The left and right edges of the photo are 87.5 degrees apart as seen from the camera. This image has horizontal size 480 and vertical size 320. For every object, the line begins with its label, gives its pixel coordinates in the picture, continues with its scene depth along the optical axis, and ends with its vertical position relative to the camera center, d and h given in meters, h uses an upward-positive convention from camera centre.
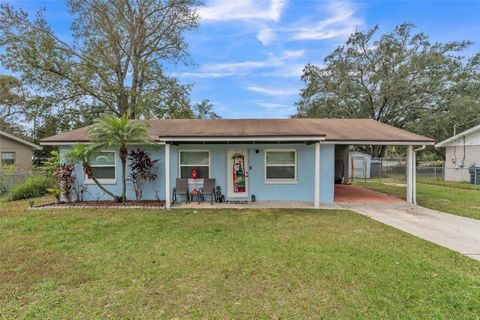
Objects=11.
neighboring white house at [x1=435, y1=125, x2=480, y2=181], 16.73 +0.41
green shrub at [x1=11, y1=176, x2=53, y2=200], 10.79 -1.24
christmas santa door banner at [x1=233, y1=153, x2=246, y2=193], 9.56 -0.37
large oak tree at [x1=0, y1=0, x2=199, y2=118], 16.64 +8.10
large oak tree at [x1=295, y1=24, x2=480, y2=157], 23.45 +7.89
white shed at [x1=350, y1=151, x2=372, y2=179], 21.14 -0.37
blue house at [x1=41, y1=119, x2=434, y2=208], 9.36 -0.27
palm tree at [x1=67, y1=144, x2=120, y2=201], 8.16 +0.07
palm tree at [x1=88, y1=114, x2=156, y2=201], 8.24 +0.90
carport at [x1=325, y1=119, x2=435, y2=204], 8.80 +0.69
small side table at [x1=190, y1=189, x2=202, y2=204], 9.33 -1.27
